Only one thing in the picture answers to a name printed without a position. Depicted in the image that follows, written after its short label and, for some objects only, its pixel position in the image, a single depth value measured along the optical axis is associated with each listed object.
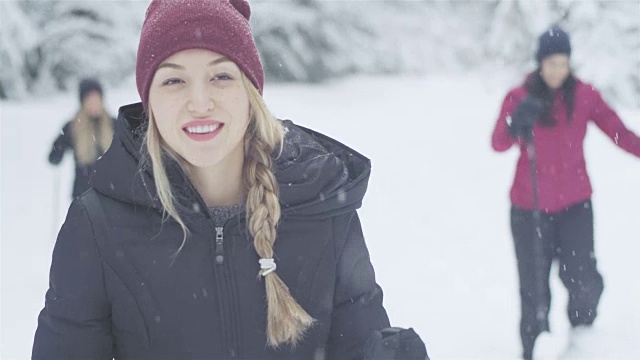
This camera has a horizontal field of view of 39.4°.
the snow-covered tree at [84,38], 16.11
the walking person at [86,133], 7.26
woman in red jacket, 5.05
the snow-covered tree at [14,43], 14.84
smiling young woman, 1.93
